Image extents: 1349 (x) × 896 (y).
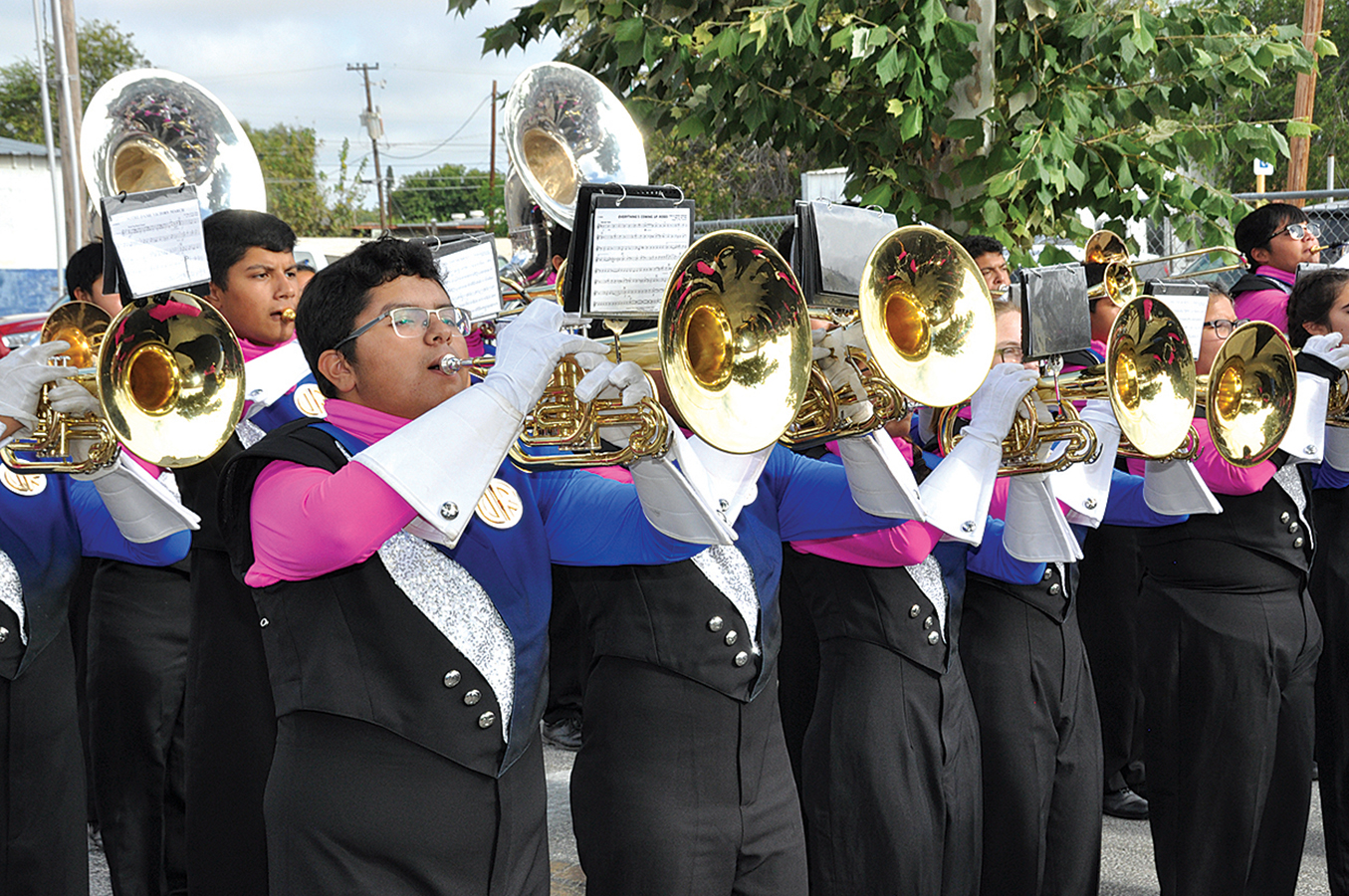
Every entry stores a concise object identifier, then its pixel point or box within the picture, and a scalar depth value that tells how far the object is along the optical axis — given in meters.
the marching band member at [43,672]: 2.98
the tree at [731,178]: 15.65
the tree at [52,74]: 33.91
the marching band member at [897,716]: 2.95
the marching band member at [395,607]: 1.99
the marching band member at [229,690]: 3.10
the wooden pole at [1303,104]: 11.89
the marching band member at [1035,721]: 3.22
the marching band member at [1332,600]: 3.94
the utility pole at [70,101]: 17.59
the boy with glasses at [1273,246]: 5.53
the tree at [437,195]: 70.62
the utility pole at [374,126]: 41.28
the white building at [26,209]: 29.23
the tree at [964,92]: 4.94
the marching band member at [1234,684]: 3.54
